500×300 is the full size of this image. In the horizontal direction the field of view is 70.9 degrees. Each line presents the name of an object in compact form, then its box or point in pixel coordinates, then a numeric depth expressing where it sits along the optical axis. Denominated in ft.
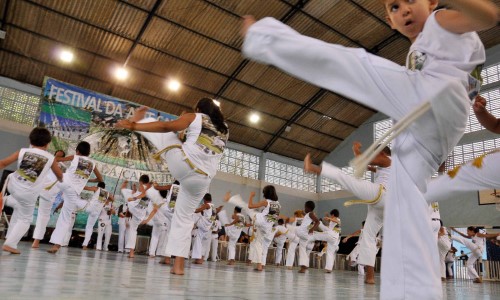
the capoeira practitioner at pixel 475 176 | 6.58
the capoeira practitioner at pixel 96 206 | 27.69
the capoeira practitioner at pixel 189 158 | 11.55
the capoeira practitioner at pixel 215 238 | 36.11
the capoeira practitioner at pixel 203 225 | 27.54
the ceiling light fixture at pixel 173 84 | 43.21
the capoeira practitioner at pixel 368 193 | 7.54
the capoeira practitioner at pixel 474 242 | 33.78
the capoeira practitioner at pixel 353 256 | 39.73
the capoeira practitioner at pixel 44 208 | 18.43
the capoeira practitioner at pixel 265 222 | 23.88
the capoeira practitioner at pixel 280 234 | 31.92
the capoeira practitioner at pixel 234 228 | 34.22
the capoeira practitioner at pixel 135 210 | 26.88
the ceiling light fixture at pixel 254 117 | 49.89
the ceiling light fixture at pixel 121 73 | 42.37
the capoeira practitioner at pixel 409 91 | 4.29
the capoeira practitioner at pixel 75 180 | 18.33
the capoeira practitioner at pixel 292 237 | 31.73
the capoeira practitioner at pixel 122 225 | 32.96
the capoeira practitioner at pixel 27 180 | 13.33
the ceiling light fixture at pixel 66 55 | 39.01
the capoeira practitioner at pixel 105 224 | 32.01
